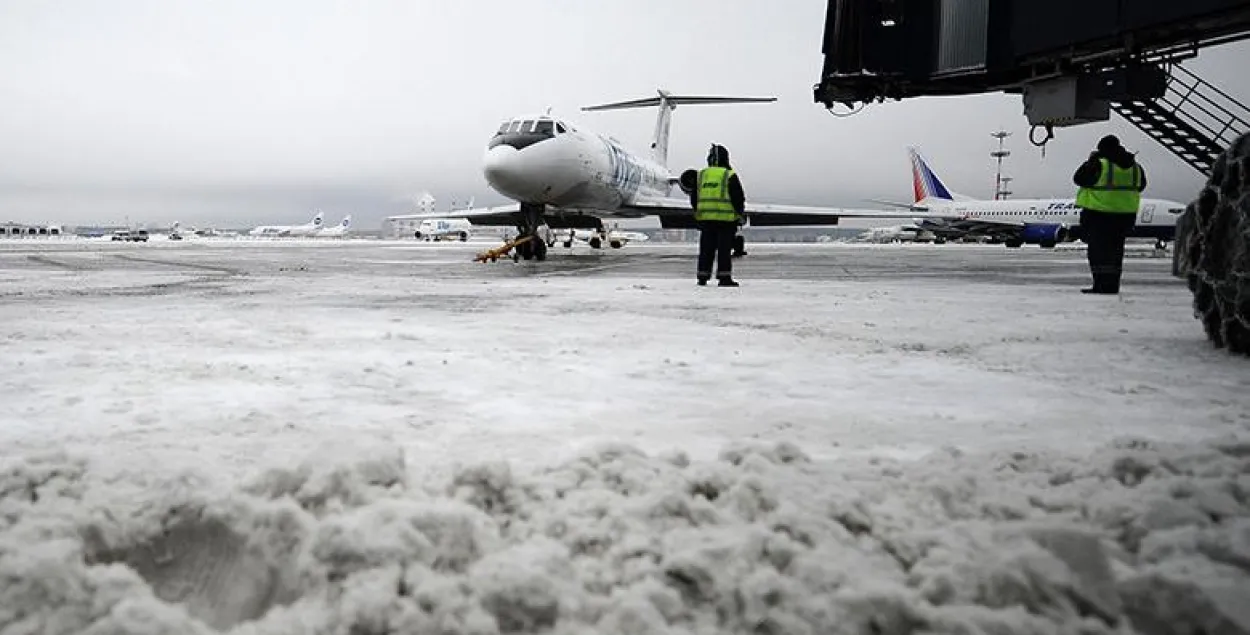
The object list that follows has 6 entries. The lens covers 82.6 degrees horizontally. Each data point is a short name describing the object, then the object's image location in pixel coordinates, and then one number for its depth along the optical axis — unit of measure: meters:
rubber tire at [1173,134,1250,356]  3.10
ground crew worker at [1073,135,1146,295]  6.90
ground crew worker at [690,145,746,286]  7.95
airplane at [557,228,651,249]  25.78
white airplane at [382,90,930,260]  12.77
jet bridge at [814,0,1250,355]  10.84
